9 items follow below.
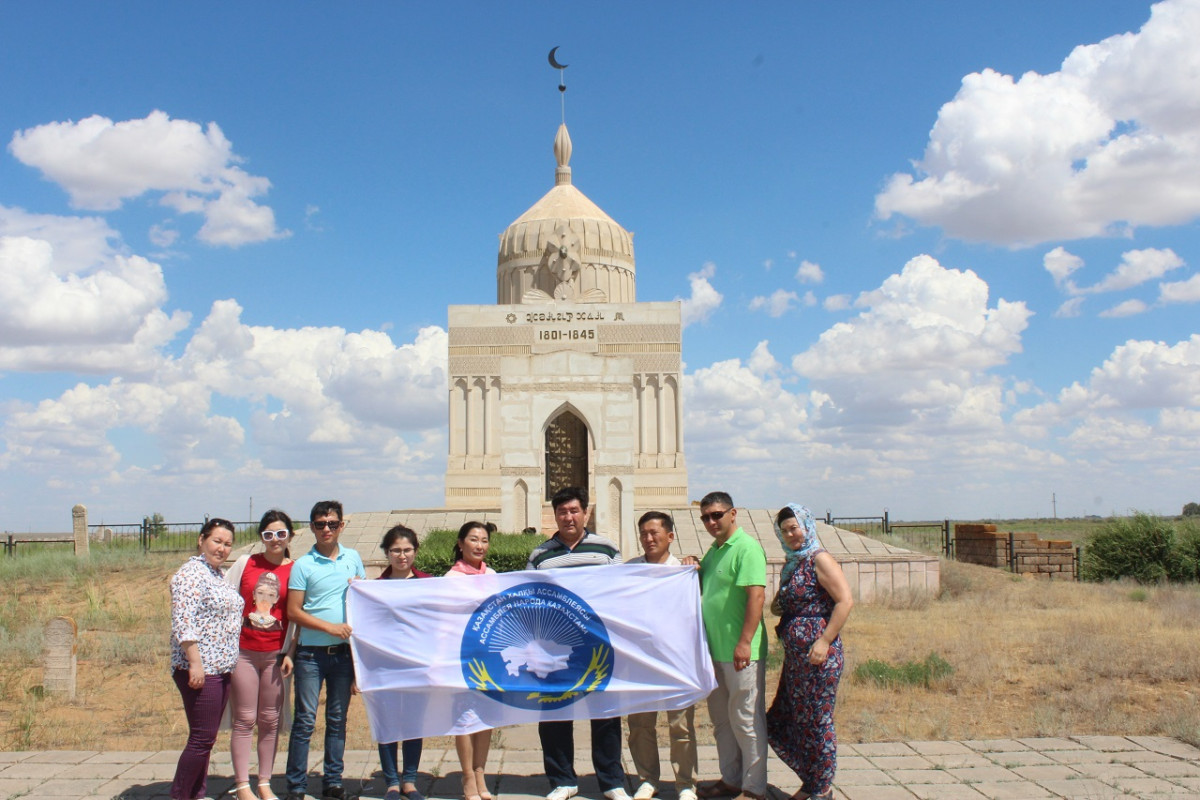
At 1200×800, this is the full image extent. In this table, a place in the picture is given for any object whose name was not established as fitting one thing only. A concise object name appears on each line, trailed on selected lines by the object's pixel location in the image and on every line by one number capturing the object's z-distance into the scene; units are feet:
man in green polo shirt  18.88
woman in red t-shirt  18.89
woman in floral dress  18.61
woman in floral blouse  17.88
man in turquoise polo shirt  19.21
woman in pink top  19.15
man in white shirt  19.49
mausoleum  89.15
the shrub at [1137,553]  70.08
